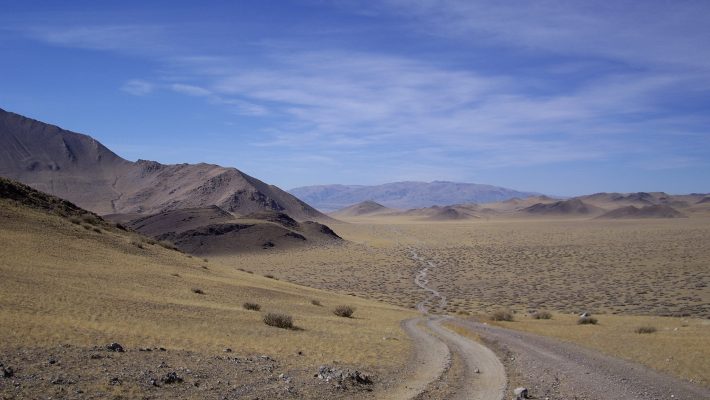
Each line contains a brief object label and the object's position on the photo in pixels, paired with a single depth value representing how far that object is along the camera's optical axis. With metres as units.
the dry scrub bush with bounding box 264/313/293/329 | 18.45
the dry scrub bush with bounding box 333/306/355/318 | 24.06
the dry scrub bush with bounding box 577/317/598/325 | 25.14
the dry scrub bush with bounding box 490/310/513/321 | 27.25
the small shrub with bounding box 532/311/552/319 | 28.82
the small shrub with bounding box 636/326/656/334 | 21.10
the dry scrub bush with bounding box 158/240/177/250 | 40.40
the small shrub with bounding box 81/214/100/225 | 36.80
